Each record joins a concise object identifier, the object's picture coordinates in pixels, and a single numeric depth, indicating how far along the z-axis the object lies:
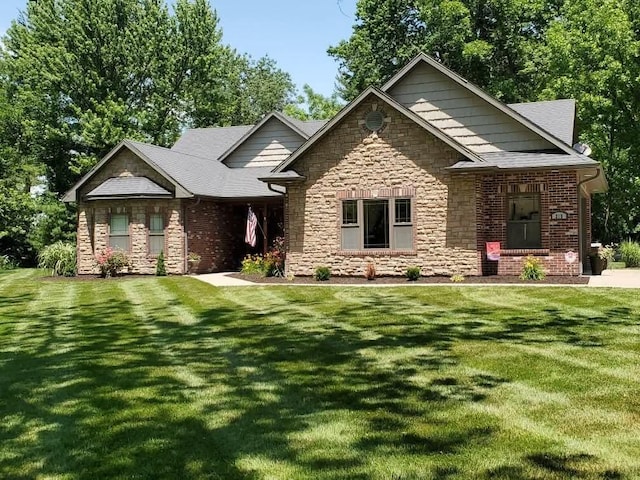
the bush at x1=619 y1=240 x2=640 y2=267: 24.83
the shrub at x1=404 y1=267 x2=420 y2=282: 18.45
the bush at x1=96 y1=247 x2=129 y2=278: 23.03
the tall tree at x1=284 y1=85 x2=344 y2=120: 49.60
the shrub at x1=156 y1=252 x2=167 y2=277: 22.84
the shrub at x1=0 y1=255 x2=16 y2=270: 34.28
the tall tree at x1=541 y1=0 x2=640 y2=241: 28.94
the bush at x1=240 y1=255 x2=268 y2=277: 21.80
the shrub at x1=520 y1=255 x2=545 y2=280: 17.55
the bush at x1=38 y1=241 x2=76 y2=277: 24.30
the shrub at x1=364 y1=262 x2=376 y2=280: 19.20
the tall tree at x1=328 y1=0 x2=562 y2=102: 37.62
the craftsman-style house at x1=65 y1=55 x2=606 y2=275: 18.36
